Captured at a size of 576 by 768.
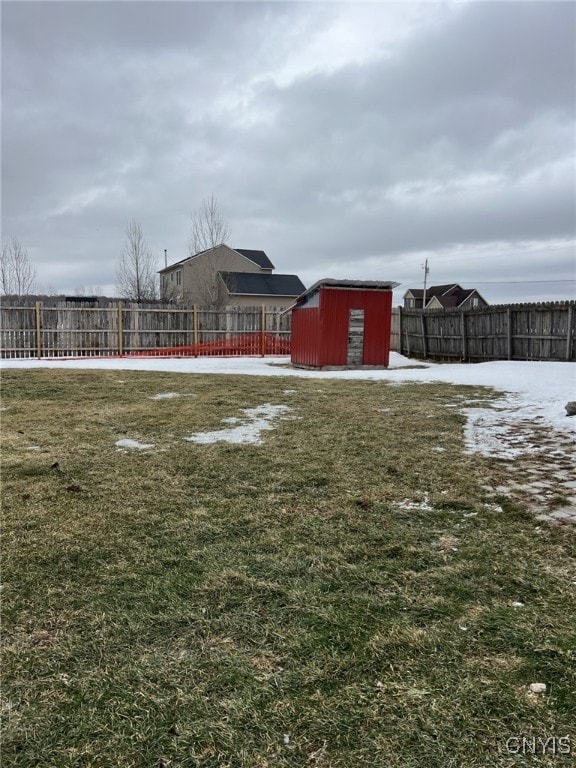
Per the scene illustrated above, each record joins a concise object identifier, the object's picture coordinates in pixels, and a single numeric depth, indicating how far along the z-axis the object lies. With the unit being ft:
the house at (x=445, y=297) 172.86
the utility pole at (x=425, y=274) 174.03
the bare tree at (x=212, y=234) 102.58
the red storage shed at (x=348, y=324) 47.60
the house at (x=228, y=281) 114.73
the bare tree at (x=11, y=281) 103.96
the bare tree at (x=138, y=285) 106.63
